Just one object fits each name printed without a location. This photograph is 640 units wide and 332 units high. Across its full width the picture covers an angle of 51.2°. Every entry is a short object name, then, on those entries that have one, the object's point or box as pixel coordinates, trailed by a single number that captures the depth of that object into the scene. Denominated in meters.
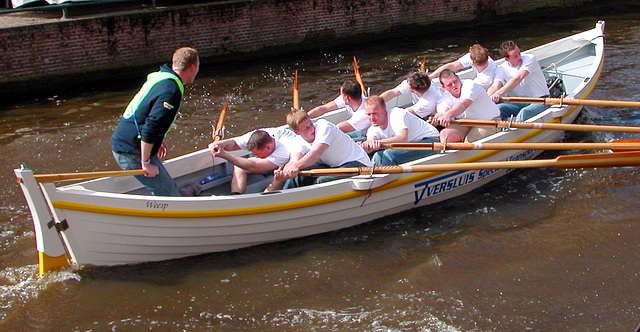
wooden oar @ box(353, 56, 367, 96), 9.59
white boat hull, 6.04
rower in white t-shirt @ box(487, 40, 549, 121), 8.85
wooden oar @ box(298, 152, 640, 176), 6.84
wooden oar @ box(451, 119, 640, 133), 7.93
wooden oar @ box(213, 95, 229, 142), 7.19
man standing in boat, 5.80
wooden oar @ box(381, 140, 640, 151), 7.26
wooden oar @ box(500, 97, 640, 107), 8.70
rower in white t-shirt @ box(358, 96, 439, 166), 7.28
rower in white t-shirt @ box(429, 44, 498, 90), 8.88
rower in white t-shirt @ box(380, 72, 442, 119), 8.00
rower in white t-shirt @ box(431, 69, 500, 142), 7.97
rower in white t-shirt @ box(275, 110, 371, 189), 6.76
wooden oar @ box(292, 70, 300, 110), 8.35
